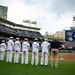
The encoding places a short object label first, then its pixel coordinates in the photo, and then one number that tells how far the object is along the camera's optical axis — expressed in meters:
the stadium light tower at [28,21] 59.41
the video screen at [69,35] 28.72
